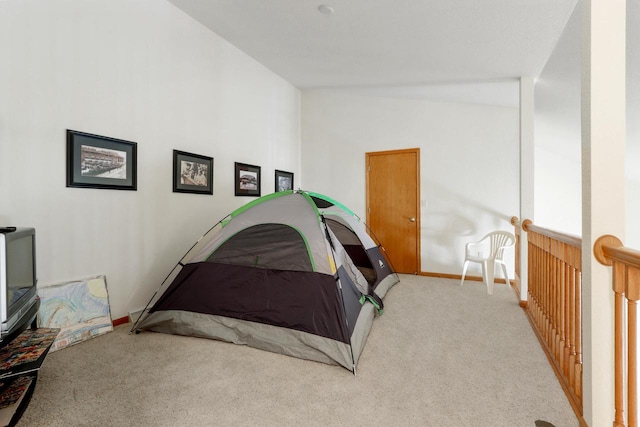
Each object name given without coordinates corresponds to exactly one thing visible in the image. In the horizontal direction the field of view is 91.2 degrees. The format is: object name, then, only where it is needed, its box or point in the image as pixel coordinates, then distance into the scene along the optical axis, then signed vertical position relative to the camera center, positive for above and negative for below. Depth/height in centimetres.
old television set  137 -34
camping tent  209 -56
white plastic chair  363 -48
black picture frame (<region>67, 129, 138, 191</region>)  223 +40
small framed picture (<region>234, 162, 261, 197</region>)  382 +43
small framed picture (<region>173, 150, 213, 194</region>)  301 +41
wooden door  459 +15
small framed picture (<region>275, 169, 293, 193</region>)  462 +51
